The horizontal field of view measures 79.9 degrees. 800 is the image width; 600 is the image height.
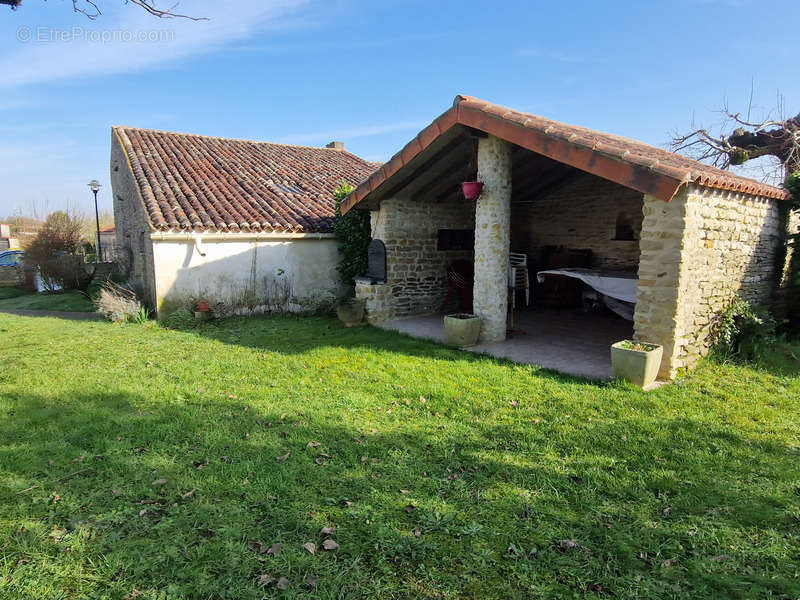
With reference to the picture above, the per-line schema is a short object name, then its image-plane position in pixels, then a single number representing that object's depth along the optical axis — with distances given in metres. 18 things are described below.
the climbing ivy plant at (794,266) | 8.70
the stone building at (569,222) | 6.02
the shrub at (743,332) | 7.04
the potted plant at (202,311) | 10.68
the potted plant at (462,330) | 7.83
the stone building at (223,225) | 10.67
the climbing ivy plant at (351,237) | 11.53
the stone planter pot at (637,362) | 5.75
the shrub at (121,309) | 10.52
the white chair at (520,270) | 11.26
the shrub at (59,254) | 16.11
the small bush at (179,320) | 10.27
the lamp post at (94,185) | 19.25
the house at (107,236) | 35.41
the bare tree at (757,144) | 13.90
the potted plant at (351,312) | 10.09
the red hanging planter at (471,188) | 7.74
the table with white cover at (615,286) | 7.91
